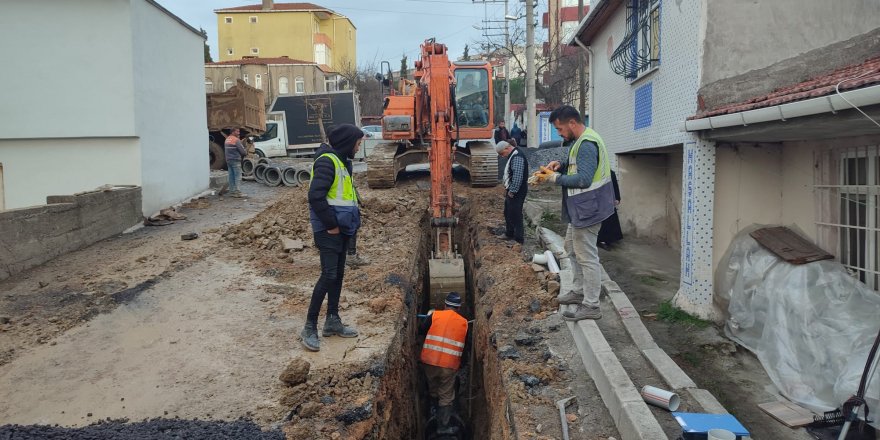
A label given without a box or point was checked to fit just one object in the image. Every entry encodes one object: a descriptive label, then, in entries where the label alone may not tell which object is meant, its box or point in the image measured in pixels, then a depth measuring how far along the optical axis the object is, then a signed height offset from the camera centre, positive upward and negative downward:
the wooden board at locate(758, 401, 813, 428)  4.36 -1.73
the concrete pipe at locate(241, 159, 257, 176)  18.53 +0.64
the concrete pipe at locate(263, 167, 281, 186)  17.42 +0.35
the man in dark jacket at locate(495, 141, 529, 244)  8.61 -0.03
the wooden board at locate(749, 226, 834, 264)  5.37 -0.64
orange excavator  9.32 +1.02
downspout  13.13 +2.16
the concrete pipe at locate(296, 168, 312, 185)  17.46 +0.34
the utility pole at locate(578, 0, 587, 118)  24.45 +4.11
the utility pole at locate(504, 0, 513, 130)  25.33 +6.51
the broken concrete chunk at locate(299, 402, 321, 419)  4.29 -1.58
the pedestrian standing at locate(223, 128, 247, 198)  14.20 +0.73
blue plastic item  3.49 -1.44
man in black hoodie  5.12 -0.21
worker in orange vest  6.84 -1.86
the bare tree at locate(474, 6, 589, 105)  31.45 +6.42
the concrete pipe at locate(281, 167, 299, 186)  17.34 +0.31
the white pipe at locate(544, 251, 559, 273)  7.44 -1.02
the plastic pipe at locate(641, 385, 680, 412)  4.13 -1.50
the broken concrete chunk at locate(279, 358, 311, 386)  4.73 -1.45
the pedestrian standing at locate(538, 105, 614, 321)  5.22 -0.09
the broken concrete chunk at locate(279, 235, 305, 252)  9.17 -0.87
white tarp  4.45 -1.19
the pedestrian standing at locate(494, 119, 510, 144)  16.78 +1.40
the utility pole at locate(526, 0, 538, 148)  18.81 +2.72
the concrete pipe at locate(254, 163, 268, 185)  17.73 +0.43
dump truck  19.03 +2.33
